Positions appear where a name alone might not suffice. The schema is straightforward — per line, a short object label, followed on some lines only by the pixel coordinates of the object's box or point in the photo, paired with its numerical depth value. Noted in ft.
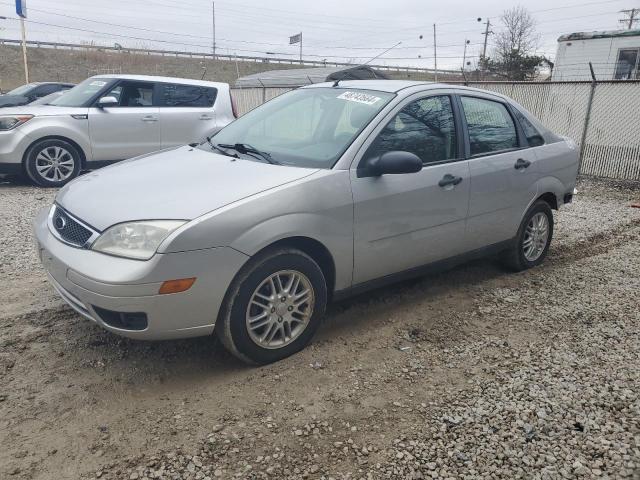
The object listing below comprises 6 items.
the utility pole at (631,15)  167.02
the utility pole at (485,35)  175.92
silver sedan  9.34
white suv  26.17
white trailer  57.67
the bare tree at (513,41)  128.70
